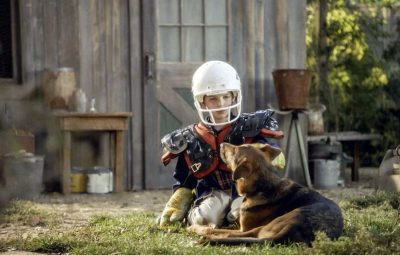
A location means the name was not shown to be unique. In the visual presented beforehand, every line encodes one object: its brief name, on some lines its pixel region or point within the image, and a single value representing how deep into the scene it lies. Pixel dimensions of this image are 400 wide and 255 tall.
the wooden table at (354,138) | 22.48
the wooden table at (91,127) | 17.81
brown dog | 9.30
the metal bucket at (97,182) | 18.17
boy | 11.19
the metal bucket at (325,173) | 20.30
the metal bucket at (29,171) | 16.44
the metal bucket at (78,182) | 18.23
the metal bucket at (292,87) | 19.16
